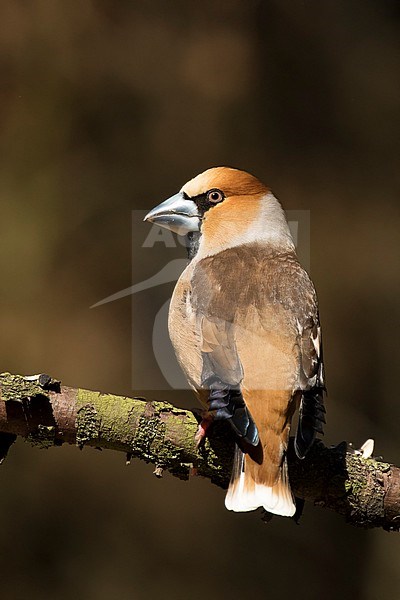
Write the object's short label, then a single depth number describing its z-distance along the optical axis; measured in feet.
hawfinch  14.15
